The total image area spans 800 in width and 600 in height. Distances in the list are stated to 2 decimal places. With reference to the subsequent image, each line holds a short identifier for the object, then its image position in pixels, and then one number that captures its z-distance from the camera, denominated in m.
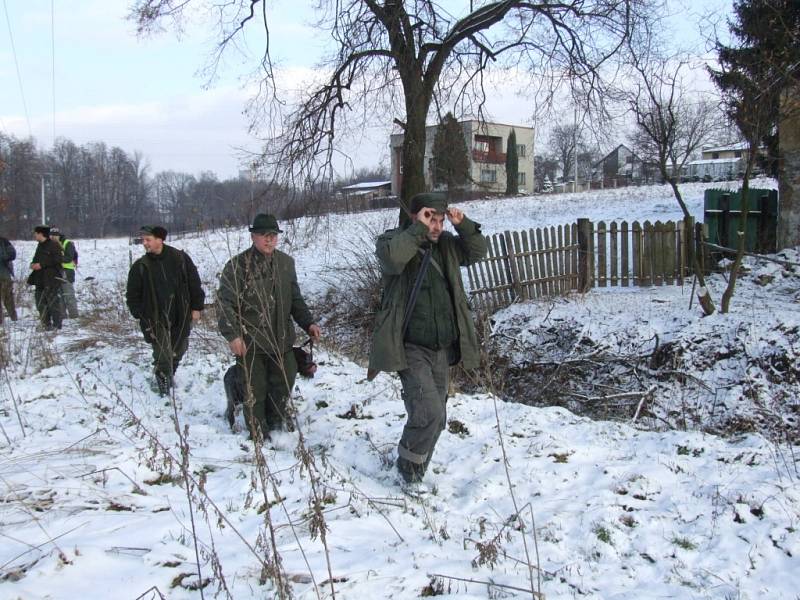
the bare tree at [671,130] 8.66
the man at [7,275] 9.64
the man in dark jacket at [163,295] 5.45
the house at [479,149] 12.77
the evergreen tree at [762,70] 7.78
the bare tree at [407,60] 11.14
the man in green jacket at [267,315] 4.12
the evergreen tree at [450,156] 12.08
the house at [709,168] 42.24
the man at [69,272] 10.11
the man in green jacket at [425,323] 3.37
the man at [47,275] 9.26
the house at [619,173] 45.18
